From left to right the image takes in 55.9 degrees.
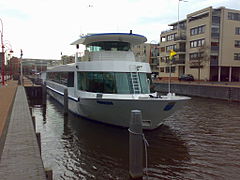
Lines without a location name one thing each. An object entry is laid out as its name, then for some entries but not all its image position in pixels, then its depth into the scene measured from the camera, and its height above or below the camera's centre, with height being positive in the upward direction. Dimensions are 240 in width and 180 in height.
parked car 42.79 -0.25
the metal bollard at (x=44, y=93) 20.93 -1.67
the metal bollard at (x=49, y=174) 4.44 -1.93
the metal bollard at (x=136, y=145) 6.19 -1.88
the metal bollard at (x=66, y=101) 15.40 -1.74
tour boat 10.02 -0.47
